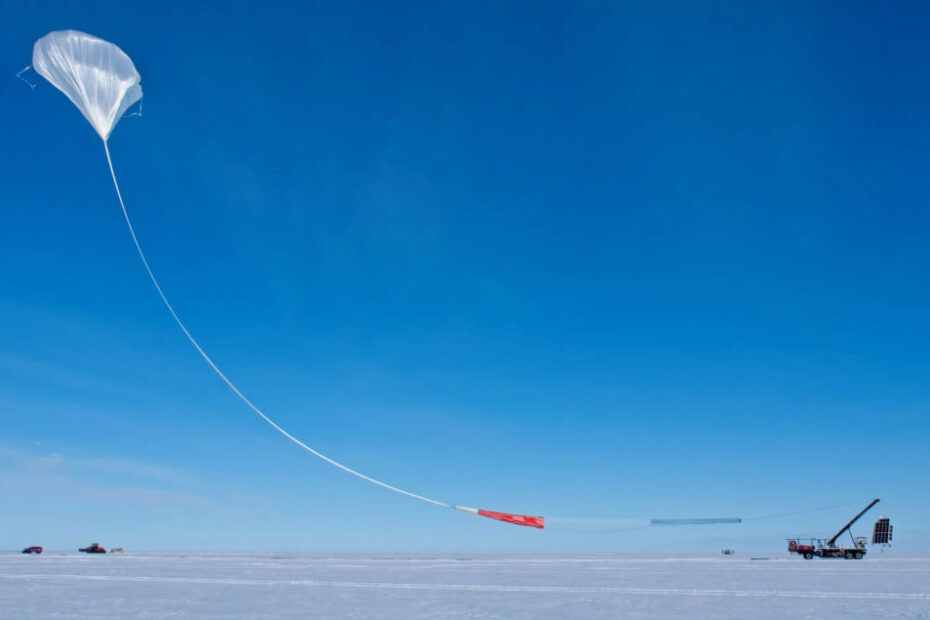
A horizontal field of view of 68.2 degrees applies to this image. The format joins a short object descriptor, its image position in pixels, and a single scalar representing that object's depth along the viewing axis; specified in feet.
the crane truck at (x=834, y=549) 221.25
